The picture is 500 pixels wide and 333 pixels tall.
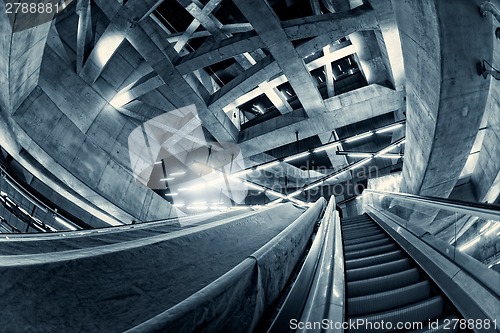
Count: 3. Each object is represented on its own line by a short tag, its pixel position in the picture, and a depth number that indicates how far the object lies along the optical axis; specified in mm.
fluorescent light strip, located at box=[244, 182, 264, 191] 10625
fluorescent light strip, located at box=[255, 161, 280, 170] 10156
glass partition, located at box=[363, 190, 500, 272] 2527
